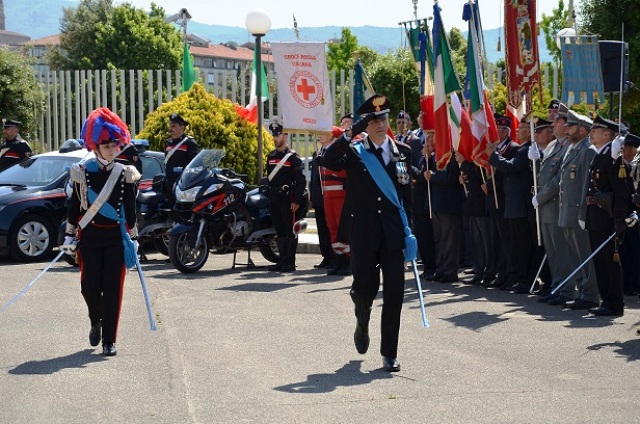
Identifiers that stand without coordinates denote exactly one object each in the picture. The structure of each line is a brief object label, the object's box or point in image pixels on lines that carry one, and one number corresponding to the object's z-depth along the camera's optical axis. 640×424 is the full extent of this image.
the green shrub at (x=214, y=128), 22.30
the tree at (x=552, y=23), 45.34
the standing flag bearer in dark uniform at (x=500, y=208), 14.09
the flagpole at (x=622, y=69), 11.72
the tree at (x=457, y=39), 73.00
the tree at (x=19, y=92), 28.48
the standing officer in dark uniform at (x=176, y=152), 17.19
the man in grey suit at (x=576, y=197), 12.30
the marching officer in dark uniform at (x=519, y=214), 13.71
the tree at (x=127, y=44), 77.56
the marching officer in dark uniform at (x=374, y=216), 9.11
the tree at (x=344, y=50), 74.56
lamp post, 20.30
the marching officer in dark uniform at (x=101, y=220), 9.88
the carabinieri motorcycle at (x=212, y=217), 15.76
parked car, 17.06
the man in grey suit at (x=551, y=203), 12.95
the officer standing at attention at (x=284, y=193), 16.27
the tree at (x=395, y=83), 28.47
